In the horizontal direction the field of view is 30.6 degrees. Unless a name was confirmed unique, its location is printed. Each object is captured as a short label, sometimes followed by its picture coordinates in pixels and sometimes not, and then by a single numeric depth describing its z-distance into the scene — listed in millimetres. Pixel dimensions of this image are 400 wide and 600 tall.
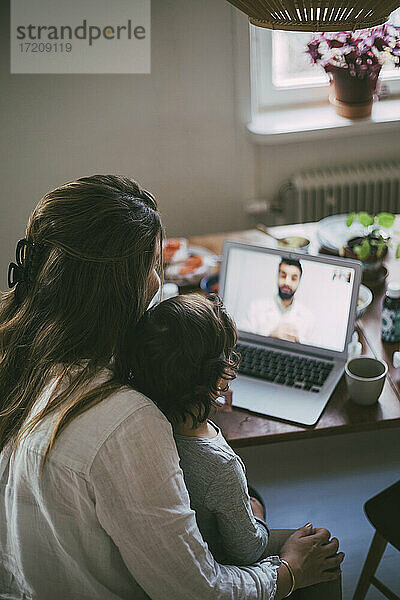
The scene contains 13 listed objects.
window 2732
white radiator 2834
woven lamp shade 1096
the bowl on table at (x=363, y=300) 1848
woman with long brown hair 1074
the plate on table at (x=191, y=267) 2045
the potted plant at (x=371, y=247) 1993
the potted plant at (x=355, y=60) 2131
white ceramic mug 1545
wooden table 1509
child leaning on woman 1216
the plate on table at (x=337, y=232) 2137
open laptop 1634
